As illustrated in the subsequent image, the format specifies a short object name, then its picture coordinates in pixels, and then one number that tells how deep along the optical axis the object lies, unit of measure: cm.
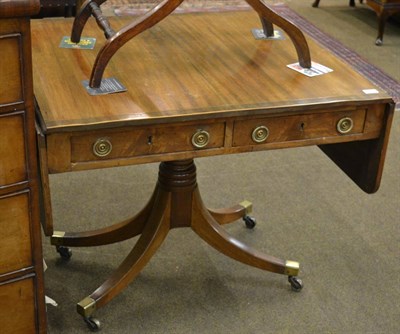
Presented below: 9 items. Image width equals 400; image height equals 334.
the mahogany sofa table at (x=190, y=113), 169
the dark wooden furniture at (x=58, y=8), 349
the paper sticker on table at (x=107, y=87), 177
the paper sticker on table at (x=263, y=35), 221
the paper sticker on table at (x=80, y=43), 204
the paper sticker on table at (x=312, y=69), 197
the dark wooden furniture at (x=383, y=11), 467
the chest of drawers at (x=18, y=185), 142
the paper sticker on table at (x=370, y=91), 188
